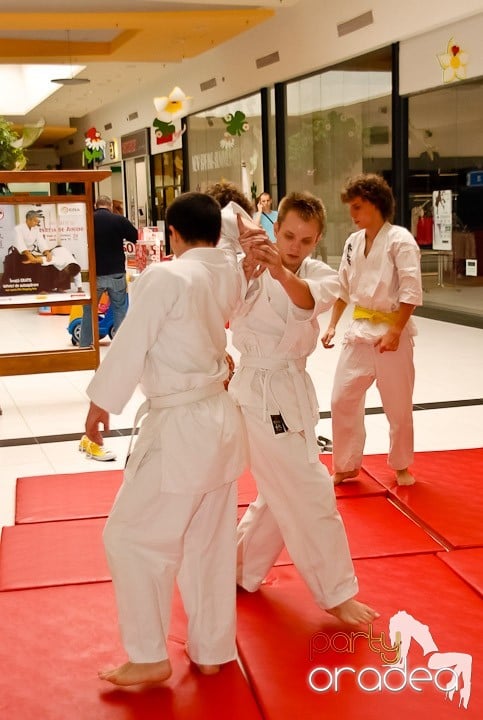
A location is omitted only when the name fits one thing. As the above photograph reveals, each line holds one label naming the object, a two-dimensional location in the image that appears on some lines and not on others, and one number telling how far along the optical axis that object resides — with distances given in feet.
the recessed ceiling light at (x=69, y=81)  55.88
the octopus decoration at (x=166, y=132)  56.08
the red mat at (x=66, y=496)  13.30
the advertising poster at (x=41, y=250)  21.47
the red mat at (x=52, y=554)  10.88
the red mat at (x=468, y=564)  10.52
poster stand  21.02
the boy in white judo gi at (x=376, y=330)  13.75
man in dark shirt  29.09
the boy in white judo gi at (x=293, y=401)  9.51
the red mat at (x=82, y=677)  8.03
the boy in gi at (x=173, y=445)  8.03
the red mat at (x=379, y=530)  11.65
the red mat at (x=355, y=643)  8.01
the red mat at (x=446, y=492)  12.28
